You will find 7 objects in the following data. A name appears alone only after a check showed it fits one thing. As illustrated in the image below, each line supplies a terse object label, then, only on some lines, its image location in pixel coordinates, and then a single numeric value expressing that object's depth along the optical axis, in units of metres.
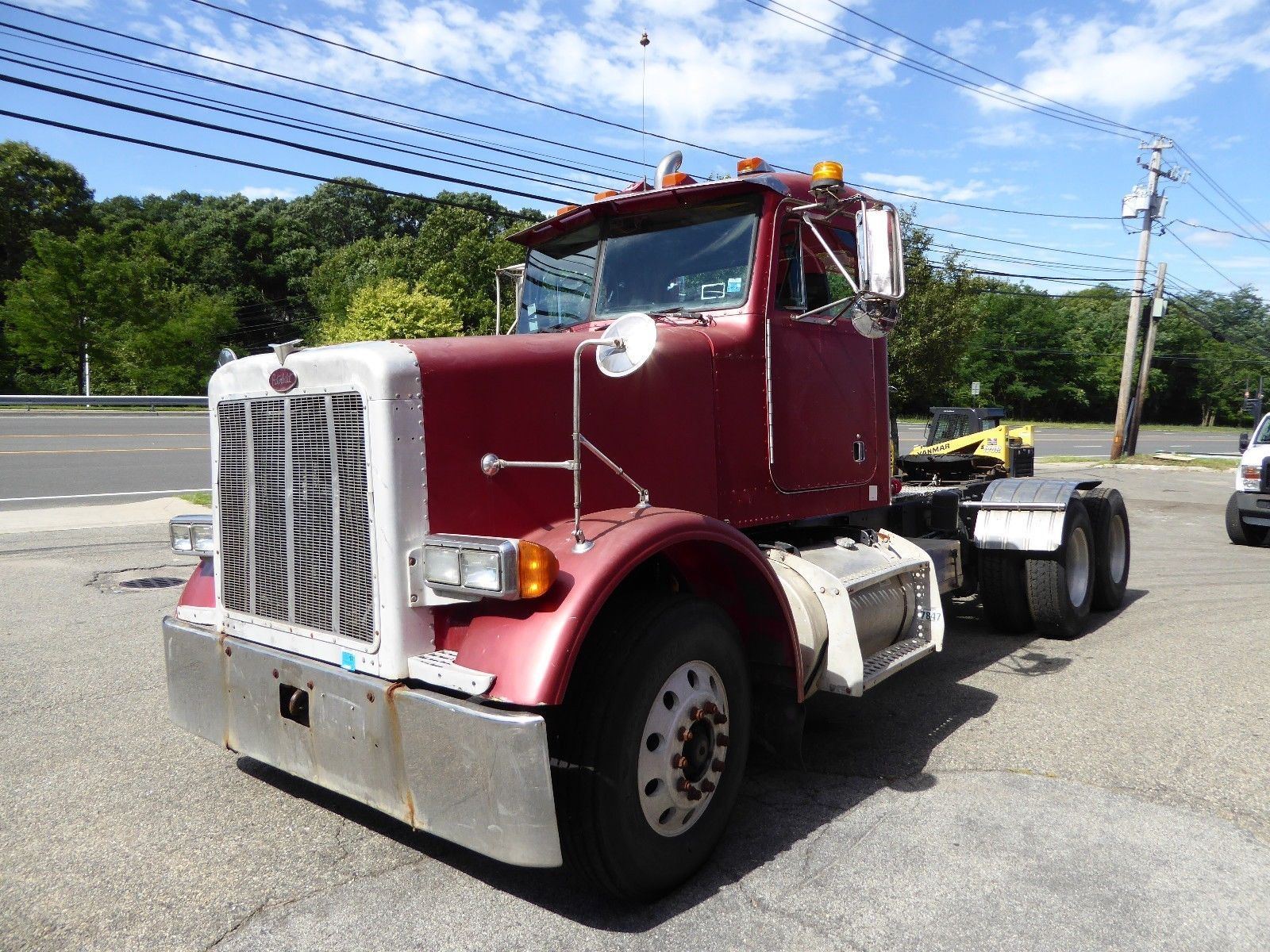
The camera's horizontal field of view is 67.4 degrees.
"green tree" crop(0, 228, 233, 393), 36.69
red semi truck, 2.87
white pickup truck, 11.63
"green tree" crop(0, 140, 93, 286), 49.00
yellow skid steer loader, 11.38
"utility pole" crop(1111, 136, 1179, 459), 28.52
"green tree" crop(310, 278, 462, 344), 32.16
